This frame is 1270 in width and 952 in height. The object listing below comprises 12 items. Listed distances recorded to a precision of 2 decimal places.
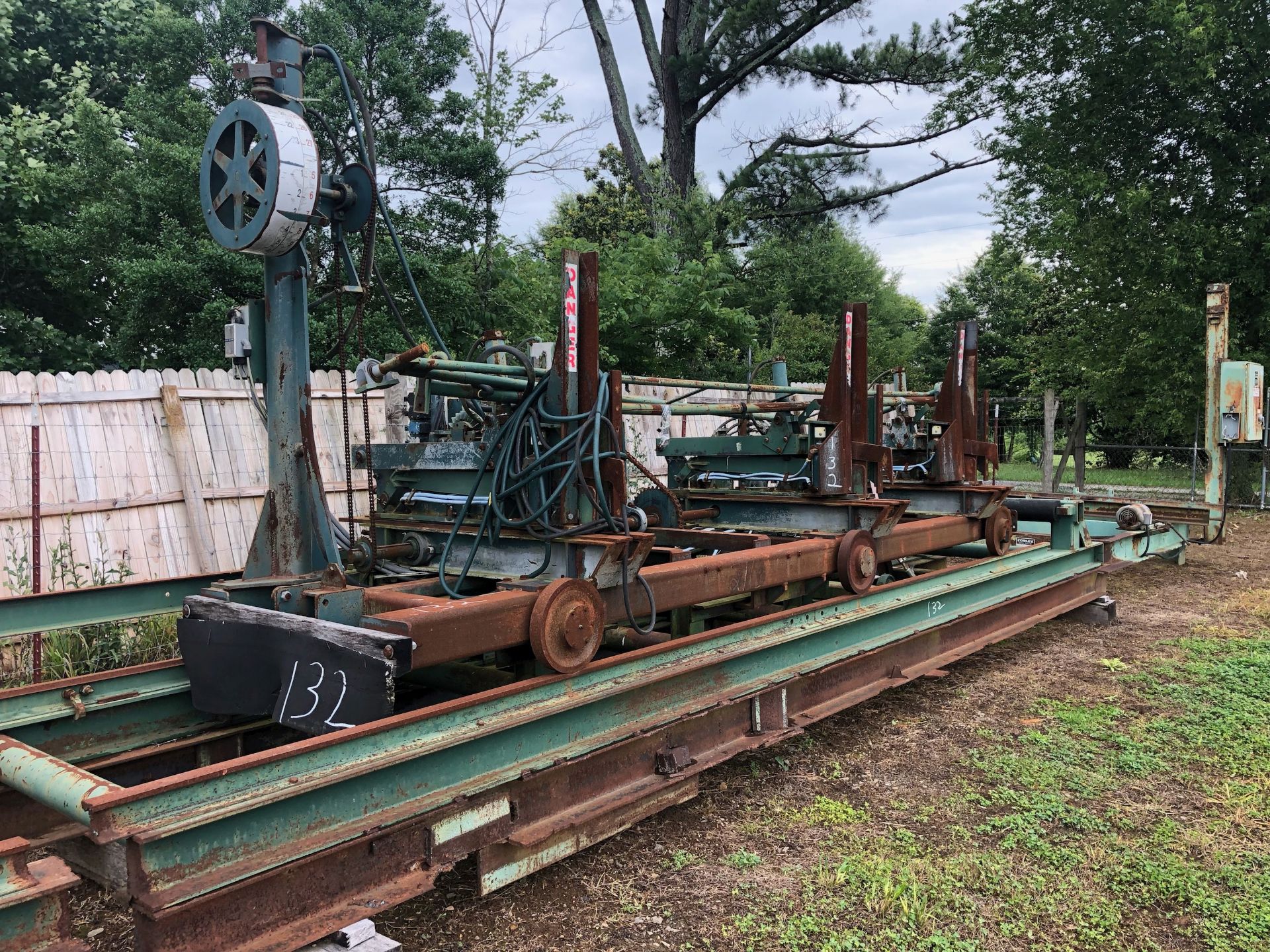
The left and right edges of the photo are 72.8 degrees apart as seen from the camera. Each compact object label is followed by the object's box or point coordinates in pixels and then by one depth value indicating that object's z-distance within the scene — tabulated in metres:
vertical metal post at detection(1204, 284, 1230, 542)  9.73
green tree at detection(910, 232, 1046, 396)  25.30
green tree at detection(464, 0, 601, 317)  13.10
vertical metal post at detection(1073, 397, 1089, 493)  14.72
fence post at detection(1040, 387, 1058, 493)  15.02
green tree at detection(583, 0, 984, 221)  17.02
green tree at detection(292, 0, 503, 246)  11.01
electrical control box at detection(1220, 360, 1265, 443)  9.54
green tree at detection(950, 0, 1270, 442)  13.84
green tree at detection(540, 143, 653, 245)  19.88
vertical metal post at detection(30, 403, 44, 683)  4.94
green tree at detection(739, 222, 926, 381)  20.94
